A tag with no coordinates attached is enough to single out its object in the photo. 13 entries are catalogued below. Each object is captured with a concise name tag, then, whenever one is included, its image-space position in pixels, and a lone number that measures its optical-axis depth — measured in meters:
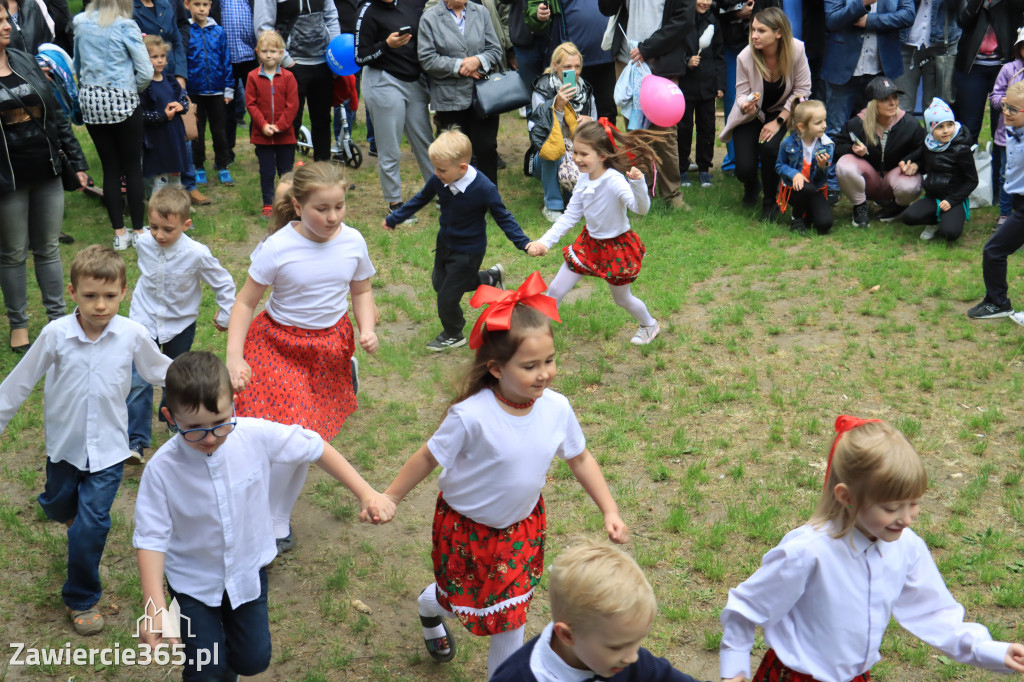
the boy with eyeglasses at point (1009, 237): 6.89
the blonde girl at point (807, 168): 9.12
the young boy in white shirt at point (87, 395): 4.08
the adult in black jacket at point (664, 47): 9.41
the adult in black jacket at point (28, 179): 6.14
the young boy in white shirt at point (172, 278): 5.32
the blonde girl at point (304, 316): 4.62
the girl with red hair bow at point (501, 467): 3.38
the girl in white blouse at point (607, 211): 6.57
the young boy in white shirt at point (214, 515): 3.16
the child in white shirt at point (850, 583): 2.77
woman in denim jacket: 8.16
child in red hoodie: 9.35
